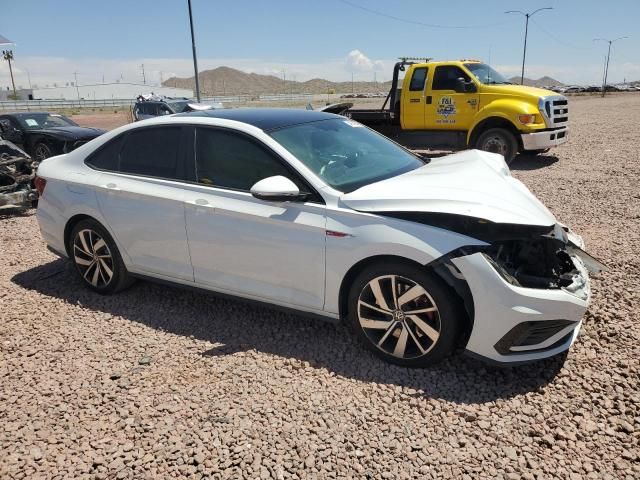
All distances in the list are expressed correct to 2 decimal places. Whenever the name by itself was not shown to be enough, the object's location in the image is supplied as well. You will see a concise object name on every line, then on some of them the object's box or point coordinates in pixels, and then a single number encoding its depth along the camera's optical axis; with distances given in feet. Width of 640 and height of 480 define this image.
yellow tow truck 32.99
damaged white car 9.46
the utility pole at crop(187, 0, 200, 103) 65.41
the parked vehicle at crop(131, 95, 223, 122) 62.34
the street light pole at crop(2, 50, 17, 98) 269.54
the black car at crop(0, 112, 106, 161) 36.55
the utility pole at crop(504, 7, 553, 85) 157.30
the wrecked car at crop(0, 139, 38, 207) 24.47
